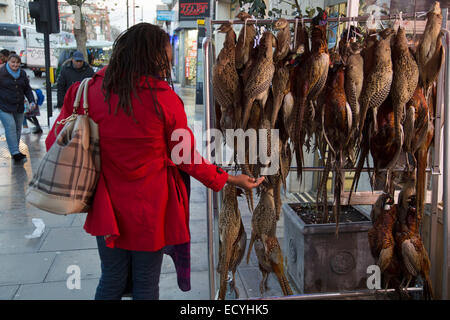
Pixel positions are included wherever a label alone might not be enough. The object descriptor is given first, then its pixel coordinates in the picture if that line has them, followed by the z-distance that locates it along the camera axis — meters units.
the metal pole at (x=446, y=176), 2.38
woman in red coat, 1.88
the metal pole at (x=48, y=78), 9.78
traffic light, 8.55
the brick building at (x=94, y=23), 37.50
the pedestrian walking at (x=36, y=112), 9.08
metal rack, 2.31
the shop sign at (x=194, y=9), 11.66
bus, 29.16
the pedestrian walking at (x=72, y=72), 7.73
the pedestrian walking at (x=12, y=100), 6.93
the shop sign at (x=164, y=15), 27.03
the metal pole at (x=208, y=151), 2.31
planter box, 3.10
